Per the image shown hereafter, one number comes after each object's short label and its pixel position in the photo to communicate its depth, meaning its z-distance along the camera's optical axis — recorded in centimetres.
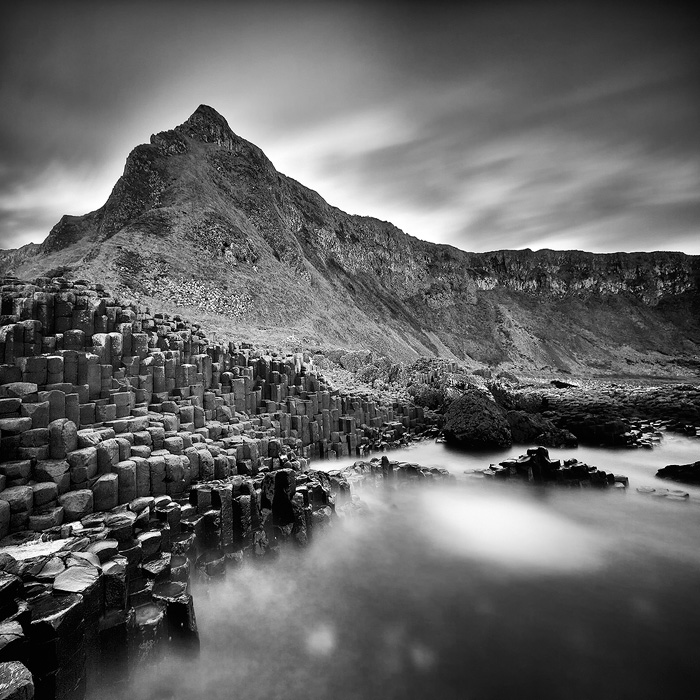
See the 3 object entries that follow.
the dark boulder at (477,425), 1880
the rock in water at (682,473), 1384
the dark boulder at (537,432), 1970
